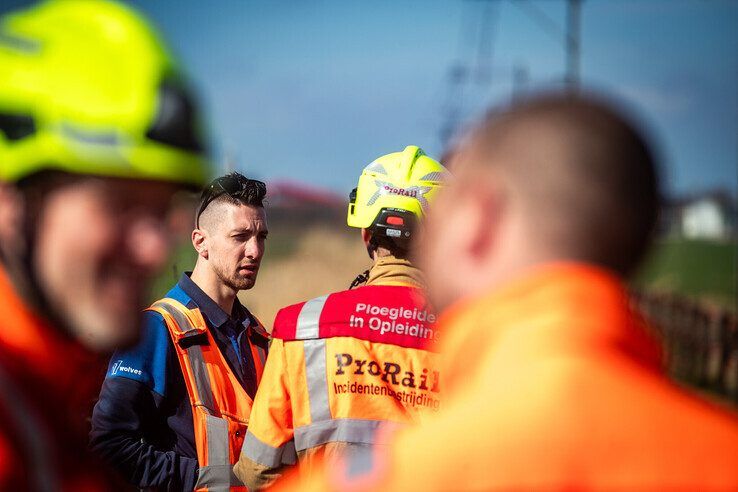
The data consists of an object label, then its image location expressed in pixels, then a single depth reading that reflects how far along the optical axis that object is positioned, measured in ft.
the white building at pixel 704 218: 310.86
